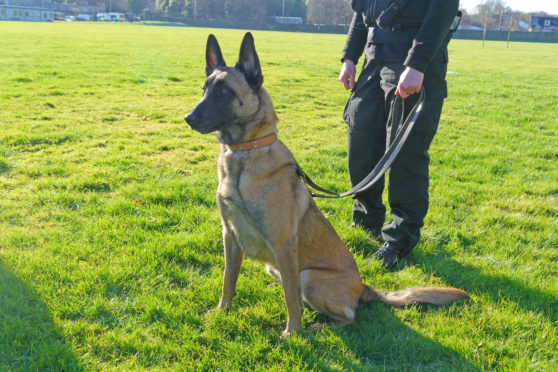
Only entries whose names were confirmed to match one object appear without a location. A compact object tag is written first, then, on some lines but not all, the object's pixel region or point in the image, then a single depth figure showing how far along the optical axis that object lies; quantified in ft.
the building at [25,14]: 288.30
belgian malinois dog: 9.23
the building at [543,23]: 313.01
